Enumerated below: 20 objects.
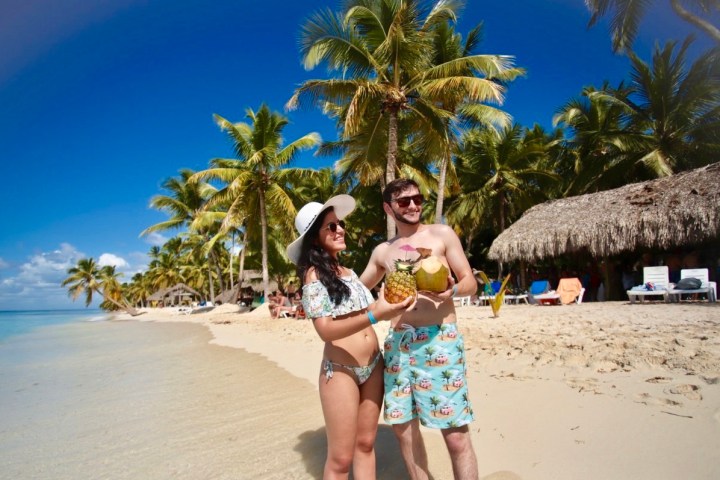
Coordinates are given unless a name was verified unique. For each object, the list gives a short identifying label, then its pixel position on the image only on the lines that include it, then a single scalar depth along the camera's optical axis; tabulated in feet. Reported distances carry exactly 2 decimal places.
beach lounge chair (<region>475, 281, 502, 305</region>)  49.24
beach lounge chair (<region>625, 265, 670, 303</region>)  33.17
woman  6.02
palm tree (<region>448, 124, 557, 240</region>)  67.87
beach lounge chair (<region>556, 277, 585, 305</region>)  39.79
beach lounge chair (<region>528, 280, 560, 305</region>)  39.91
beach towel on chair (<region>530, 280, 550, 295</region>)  42.98
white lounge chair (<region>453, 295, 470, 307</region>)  53.36
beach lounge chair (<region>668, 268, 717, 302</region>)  30.96
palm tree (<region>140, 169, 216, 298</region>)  87.76
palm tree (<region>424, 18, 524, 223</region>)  43.60
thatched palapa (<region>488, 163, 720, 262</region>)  38.04
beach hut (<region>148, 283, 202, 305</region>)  135.23
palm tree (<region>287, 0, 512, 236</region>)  38.45
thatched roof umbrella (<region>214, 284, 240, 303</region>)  90.94
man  6.31
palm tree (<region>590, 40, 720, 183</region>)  54.80
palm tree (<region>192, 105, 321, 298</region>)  63.10
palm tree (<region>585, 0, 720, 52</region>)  43.34
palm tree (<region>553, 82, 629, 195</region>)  62.64
